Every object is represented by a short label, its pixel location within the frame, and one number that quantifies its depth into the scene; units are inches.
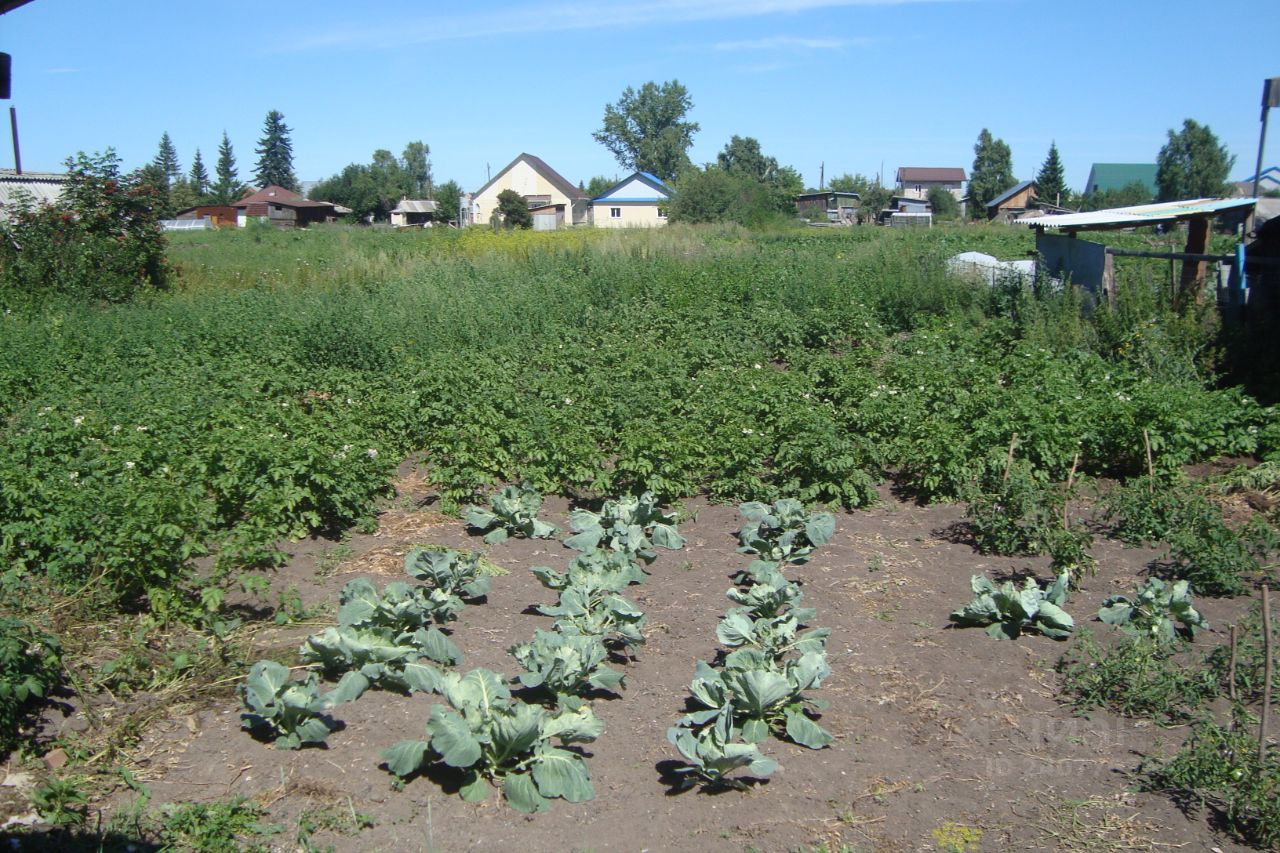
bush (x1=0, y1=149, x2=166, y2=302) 607.8
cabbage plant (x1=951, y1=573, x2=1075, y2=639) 211.9
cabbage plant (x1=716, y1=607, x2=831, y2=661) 192.9
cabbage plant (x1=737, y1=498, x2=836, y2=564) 258.6
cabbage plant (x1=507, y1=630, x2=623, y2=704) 176.7
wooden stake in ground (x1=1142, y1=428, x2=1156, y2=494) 283.1
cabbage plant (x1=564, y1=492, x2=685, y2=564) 262.2
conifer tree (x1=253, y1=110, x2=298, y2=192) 3907.5
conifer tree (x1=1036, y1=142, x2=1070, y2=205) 2591.0
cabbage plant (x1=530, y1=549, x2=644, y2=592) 223.1
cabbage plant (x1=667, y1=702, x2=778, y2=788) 152.5
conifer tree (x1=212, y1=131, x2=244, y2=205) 3472.0
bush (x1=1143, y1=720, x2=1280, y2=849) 142.3
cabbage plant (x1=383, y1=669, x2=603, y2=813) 151.7
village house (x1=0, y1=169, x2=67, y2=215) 926.4
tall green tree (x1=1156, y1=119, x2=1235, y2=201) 2377.0
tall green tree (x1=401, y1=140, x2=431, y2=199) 4606.3
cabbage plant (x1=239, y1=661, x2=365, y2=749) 161.3
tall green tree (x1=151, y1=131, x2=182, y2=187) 4045.3
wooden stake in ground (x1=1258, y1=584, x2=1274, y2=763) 144.7
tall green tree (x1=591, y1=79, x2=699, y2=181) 3978.8
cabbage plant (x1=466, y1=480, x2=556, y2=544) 279.1
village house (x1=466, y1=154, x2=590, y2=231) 2829.7
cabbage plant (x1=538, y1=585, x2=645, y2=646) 202.7
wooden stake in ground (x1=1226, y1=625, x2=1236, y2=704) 171.0
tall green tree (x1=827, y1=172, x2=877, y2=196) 3528.5
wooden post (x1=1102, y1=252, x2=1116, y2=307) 506.9
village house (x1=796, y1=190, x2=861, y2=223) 2883.6
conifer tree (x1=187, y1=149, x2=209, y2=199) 3991.4
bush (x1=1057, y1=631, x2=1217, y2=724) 178.5
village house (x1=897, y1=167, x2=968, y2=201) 4279.0
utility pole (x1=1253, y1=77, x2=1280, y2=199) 485.1
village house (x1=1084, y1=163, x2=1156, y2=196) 2770.7
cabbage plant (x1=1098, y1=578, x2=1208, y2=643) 204.1
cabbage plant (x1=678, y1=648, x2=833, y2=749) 169.5
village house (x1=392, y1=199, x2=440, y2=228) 2790.4
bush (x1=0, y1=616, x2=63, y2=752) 152.1
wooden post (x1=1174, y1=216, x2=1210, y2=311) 457.7
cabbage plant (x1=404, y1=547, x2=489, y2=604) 222.4
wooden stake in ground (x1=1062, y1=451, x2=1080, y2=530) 262.2
